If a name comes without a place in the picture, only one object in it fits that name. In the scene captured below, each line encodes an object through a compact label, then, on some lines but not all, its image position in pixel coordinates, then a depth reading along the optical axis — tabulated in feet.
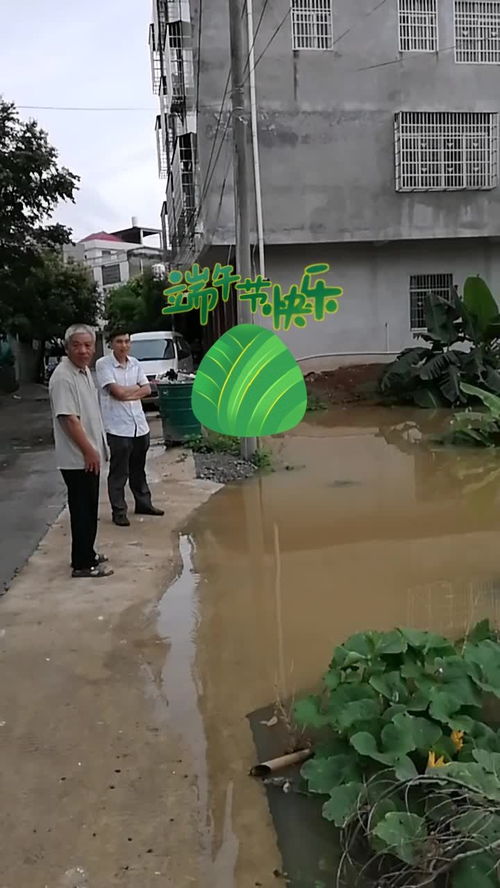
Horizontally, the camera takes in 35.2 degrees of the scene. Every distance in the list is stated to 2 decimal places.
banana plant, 45.91
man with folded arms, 23.00
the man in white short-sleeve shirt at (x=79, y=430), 17.53
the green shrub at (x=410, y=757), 7.82
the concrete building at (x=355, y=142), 56.34
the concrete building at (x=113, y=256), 194.18
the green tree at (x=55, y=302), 81.25
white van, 57.44
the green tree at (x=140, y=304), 105.70
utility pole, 30.25
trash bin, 36.96
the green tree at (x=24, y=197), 60.80
